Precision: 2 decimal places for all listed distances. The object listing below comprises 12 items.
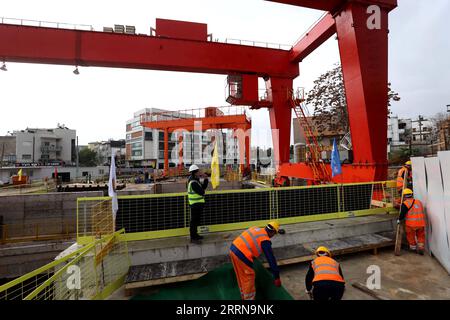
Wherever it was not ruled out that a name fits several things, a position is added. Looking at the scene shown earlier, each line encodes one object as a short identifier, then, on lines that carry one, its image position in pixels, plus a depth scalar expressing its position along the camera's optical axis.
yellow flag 5.11
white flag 3.91
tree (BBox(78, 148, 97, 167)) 54.21
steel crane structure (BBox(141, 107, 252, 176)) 20.00
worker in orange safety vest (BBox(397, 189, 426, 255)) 4.57
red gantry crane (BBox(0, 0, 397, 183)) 6.87
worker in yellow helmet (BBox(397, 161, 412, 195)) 5.66
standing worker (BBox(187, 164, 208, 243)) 4.26
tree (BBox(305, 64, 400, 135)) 17.11
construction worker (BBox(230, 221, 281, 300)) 2.96
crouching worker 2.46
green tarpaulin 3.13
